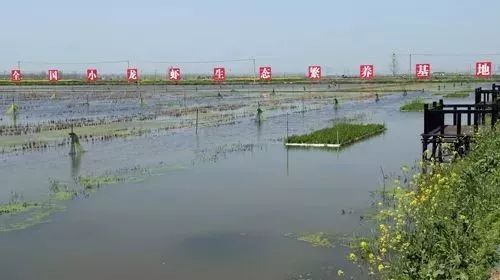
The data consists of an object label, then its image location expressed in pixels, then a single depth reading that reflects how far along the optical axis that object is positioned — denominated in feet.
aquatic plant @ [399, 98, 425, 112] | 160.97
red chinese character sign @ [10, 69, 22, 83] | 288.71
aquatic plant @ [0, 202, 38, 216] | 50.24
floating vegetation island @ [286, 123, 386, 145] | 90.33
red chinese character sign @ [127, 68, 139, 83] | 286.87
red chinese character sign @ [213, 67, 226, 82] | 267.76
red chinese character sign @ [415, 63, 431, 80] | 250.98
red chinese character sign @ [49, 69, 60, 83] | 298.31
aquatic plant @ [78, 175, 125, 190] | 61.21
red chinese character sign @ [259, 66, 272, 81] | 260.21
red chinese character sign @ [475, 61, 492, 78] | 235.40
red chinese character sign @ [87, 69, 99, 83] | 287.48
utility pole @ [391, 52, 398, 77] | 575.95
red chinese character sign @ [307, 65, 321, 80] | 258.57
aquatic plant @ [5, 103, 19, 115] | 141.90
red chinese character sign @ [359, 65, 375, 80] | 258.71
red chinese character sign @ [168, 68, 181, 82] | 274.69
